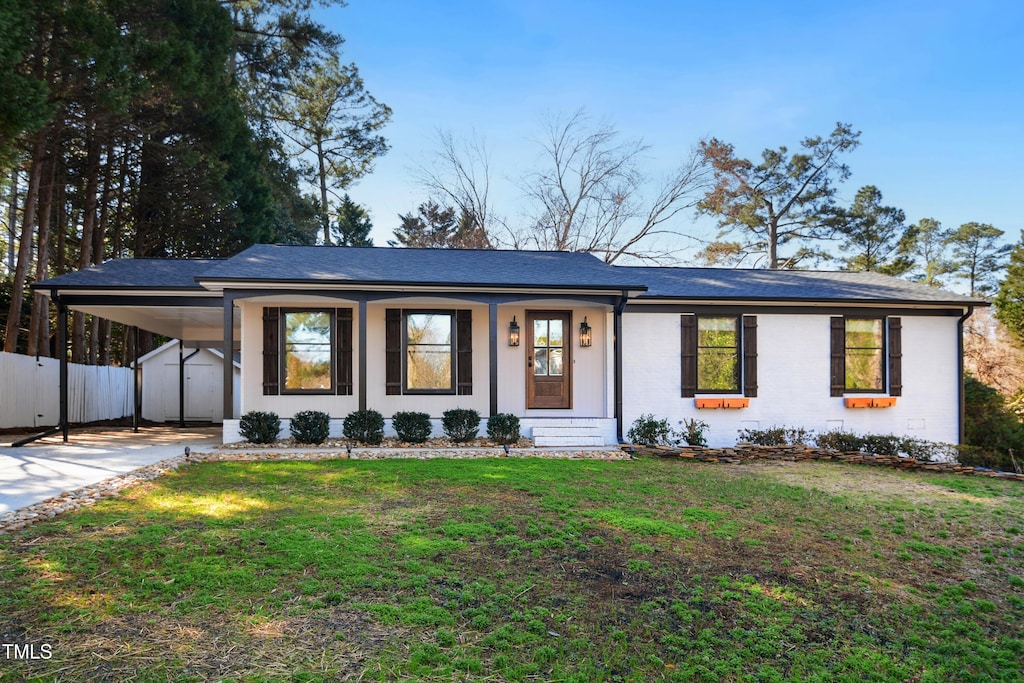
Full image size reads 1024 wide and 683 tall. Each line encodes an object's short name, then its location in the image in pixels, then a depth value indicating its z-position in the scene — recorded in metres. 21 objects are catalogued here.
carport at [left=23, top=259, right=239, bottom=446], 9.52
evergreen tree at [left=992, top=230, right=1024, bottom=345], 15.23
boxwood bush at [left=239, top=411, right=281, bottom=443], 9.34
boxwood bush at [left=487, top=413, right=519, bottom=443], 9.55
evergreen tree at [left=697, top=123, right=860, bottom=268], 23.80
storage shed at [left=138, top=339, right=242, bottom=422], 15.15
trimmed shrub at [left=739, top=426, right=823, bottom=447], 10.23
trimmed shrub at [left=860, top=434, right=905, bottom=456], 9.91
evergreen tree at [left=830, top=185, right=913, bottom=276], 24.34
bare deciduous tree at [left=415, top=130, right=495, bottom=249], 21.12
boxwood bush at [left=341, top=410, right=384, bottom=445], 9.52
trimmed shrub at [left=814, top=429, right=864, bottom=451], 10.01
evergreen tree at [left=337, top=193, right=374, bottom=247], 23.11
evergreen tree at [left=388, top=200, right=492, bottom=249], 22.20
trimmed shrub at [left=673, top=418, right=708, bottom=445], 10.15
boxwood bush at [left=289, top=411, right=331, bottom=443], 9.44
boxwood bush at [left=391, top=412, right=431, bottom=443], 9.60
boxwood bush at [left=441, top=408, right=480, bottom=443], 9.69
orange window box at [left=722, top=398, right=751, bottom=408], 10.52
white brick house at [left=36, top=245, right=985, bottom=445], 10.34
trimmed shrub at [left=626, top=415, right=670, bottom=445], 9.95
